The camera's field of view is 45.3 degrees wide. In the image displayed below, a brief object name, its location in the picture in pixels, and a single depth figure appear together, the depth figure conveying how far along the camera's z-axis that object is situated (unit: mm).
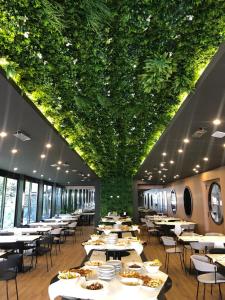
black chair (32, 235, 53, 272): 7125
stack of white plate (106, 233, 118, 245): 4730
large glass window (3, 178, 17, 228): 11233
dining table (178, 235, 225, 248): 5902
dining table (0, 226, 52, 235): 7964
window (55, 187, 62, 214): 19316
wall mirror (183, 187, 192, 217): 15508
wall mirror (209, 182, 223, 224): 11328
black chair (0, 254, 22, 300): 4555
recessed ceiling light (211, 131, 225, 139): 5445
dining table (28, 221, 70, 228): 10377
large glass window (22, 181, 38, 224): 13380
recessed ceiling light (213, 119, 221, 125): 4790
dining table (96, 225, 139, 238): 7789
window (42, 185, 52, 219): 16595
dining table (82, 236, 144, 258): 4465
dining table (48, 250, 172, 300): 2195
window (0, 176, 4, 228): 10766
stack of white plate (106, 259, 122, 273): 2865
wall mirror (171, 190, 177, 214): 18625
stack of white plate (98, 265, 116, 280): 2545
